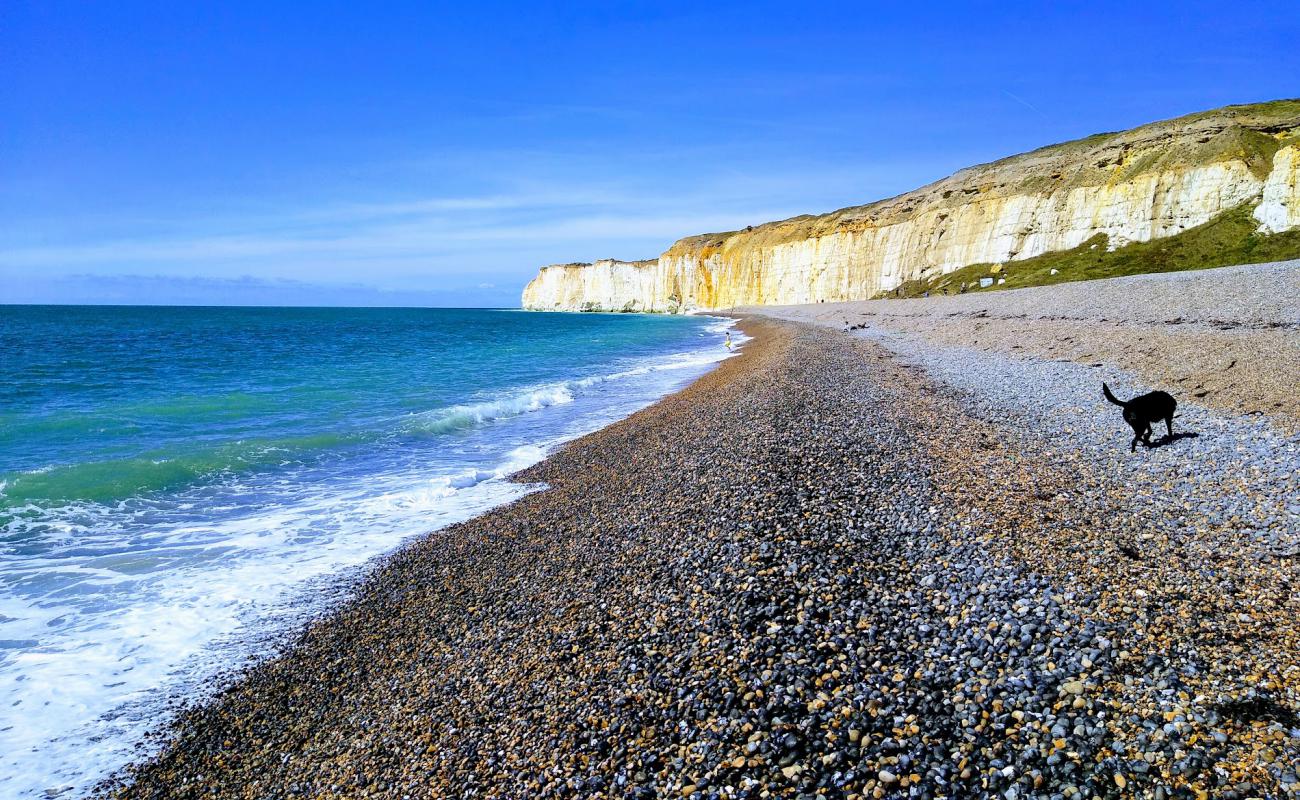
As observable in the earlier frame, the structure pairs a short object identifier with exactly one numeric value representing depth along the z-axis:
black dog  10.88
